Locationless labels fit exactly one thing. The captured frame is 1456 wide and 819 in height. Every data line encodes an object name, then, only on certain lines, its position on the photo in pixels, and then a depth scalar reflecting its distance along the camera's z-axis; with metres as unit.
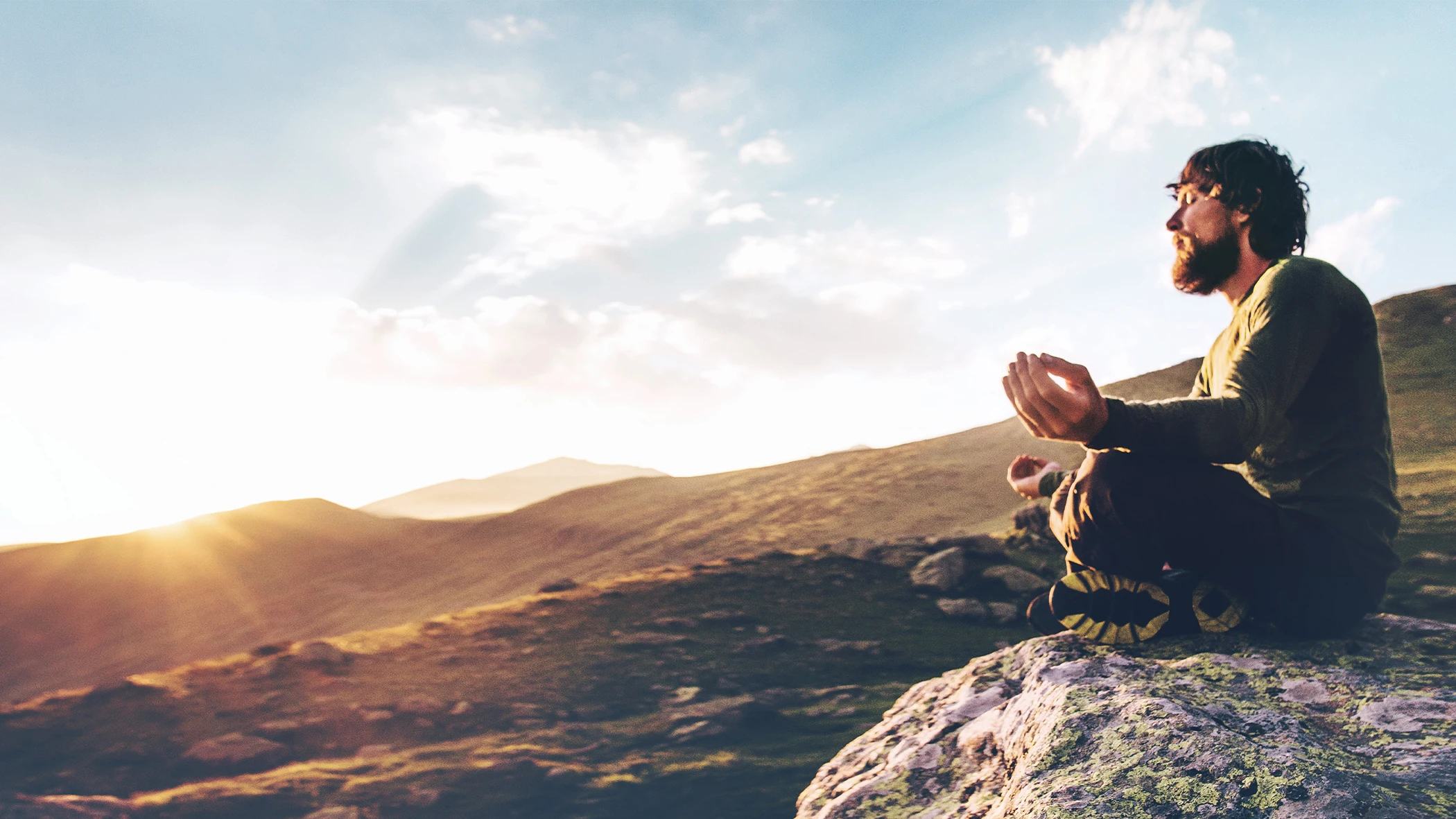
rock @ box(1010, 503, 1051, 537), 9.85
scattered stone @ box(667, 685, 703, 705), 6.23
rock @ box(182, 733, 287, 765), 6.55
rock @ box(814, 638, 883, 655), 6.97
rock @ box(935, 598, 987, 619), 7.66
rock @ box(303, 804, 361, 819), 5.03
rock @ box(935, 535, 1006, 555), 9.05
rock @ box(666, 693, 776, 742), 5.59
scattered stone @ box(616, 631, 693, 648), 7.69
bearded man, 1.79
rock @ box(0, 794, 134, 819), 5.74
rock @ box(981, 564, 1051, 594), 8.09
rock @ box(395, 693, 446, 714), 6.86
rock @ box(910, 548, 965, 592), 8.44
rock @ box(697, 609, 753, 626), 8.13
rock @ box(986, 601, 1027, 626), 7.49
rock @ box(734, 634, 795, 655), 7.21
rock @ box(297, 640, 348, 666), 8.55
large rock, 1.47
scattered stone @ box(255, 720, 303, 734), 6.89
